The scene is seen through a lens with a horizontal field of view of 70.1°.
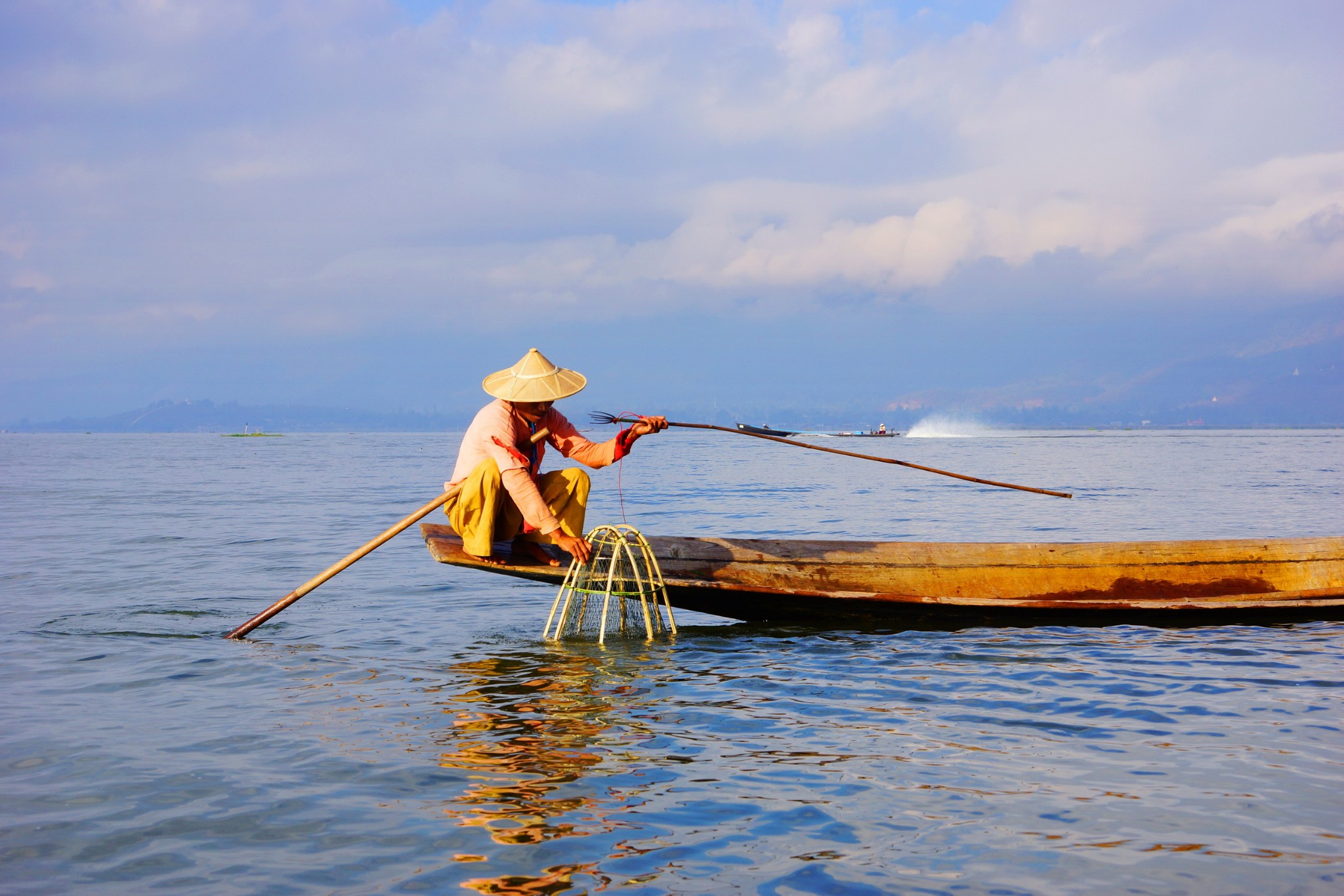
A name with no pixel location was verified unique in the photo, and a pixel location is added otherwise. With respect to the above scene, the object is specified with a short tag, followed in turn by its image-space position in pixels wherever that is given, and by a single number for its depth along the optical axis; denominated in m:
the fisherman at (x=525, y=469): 6.47
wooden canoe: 7.24
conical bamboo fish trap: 6.66
